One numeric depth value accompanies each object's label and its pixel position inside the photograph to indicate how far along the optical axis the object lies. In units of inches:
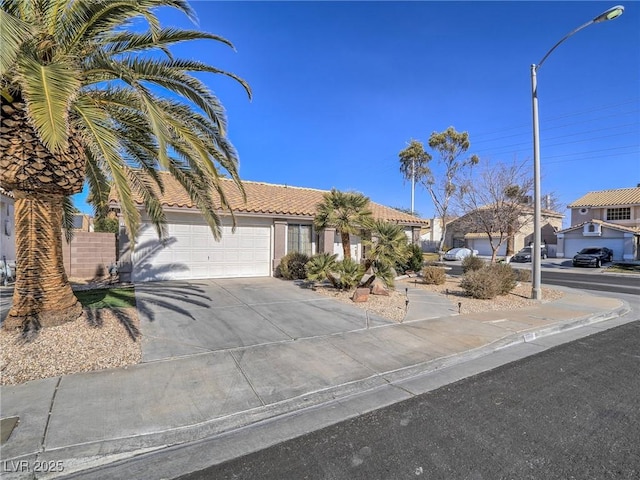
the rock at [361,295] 388.8
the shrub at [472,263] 628.4
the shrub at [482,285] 434.0
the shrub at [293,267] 548.0
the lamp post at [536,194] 444.1
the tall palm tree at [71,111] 164.1
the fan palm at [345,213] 438.0
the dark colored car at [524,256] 1337.6
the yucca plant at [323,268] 432.5
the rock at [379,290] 424.2
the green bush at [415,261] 687.7
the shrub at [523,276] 600.7
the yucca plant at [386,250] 401.5
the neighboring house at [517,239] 1593.8
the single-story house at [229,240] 499.5
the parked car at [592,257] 1069.1
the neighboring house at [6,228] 528.7
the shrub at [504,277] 453.1
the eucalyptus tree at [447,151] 1366.9
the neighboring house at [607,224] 1238.9
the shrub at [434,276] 562.9
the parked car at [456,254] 1378.3
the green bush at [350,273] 431.5
